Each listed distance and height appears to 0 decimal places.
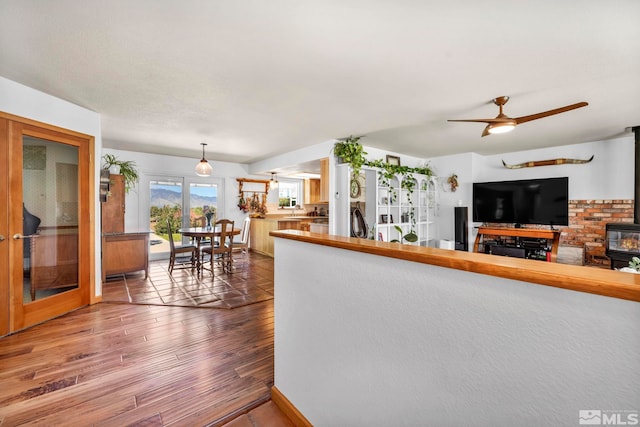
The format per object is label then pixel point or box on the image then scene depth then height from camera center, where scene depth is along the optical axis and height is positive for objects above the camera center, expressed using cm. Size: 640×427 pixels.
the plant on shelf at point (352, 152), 452 +96
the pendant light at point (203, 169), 485 +74
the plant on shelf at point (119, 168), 431 +69
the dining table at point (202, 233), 457 -38
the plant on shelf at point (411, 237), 413 -40
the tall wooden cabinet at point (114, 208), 433 +5
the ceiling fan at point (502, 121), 280 +92
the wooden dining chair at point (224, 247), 468 -64
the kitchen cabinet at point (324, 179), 482 +55
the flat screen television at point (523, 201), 488 +17
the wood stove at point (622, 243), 385 -48
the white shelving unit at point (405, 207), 512 +7
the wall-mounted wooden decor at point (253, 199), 712 +30
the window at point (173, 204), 598 +15
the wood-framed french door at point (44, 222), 258 -12
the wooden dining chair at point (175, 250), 471 -68
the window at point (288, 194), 778 +47
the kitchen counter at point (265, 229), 634 -44
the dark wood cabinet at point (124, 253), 421 -66
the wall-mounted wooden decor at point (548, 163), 481 +87
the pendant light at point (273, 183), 688 +69
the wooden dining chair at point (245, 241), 517 -61
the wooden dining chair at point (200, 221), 645 -24
